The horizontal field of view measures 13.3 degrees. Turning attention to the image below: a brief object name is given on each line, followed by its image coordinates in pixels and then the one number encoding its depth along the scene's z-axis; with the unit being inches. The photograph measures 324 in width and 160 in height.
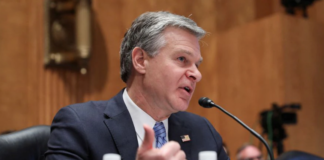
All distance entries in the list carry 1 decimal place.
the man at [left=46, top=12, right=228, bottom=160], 131.5
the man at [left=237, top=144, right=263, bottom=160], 199.4
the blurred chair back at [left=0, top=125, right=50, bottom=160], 132.7
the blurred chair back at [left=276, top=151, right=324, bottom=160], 135.5
